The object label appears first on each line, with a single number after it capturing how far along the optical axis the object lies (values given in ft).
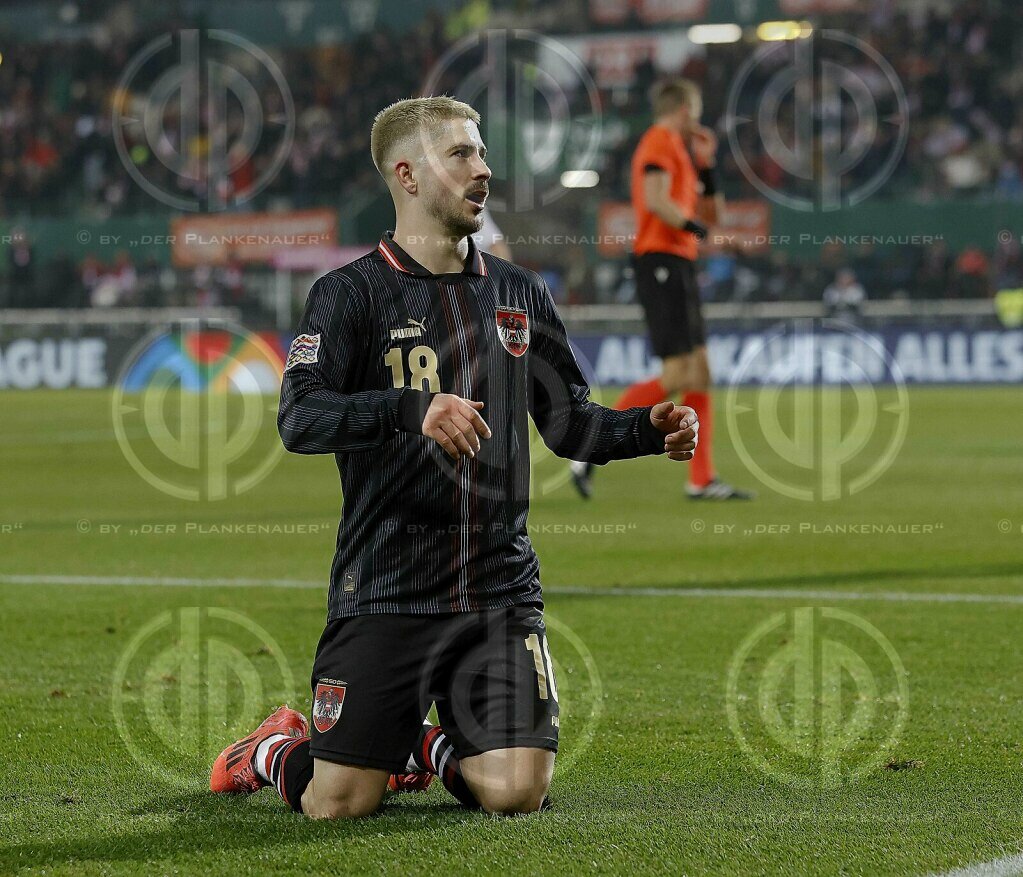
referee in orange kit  62.69
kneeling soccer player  21.98
